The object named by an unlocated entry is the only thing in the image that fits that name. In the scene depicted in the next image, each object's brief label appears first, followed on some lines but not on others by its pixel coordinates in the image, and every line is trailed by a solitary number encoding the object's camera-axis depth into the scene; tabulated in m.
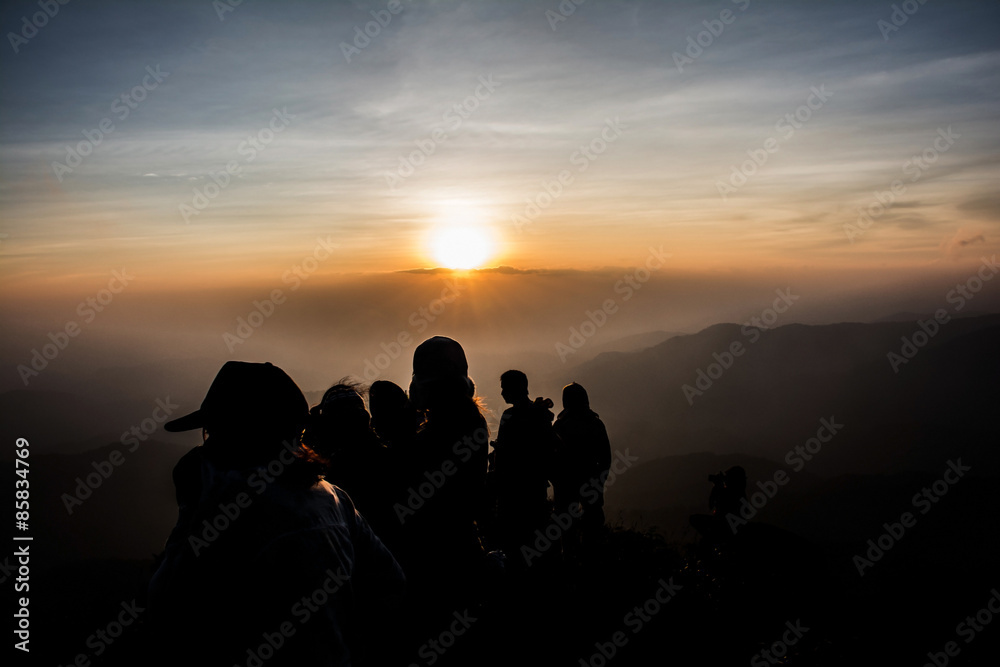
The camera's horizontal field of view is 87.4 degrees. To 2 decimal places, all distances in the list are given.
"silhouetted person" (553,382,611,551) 7.43
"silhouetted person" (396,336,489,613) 3.53
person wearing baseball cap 1.83
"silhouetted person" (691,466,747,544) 7.61
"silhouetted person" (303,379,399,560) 3.26
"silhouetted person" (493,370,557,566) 5.90
